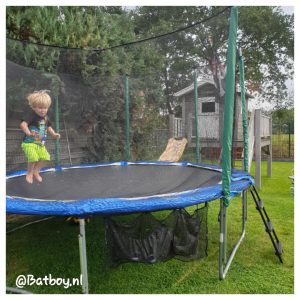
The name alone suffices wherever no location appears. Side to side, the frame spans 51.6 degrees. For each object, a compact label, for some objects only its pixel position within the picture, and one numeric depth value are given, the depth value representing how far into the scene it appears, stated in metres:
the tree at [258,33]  7.25
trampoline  1.36
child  2.04
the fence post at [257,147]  3.94
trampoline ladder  1.83
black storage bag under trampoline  1.49
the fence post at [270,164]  5.04
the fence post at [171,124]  3.27
